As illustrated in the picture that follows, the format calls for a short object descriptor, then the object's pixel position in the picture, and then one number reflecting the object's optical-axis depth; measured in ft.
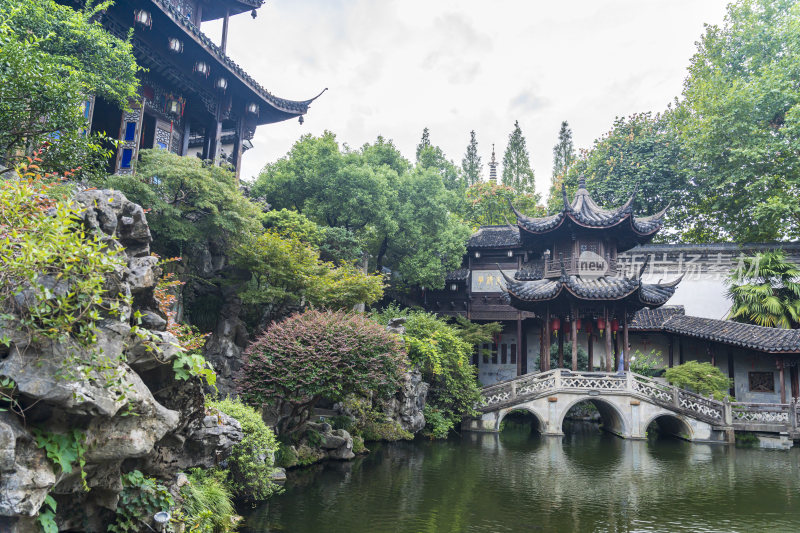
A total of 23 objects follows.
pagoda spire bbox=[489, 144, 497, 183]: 121.29
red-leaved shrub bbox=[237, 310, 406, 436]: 32.65
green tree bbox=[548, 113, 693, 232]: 79.97
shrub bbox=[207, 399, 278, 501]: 25.58
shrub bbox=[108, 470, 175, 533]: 16.55
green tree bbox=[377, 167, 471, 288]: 67.41
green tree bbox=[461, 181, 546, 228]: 100.27
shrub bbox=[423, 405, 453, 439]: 51.52
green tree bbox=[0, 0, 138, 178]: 22.36
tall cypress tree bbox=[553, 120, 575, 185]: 137.80
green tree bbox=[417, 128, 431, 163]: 129.50
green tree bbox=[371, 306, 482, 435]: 53.72
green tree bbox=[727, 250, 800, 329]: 61.81
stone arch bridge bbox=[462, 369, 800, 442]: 52.95
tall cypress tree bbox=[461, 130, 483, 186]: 138.51
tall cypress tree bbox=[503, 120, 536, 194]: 126.62
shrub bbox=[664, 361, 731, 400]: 54.54
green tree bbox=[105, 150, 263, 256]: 37.40
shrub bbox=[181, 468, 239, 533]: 19.45
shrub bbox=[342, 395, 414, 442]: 43.52
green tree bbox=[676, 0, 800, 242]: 64.49
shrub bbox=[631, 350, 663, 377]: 66.69
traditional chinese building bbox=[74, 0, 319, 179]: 44.29
